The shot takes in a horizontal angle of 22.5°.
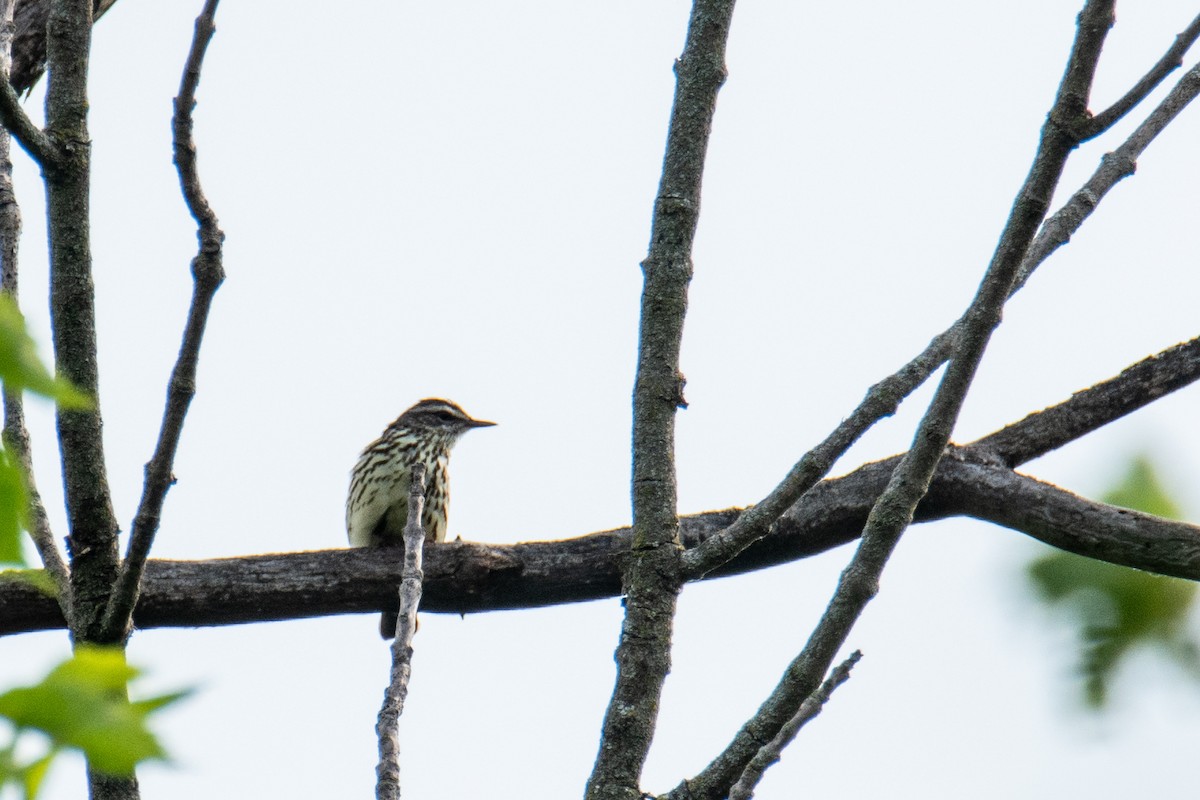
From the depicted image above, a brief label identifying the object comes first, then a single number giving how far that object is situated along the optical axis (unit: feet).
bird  60.08
